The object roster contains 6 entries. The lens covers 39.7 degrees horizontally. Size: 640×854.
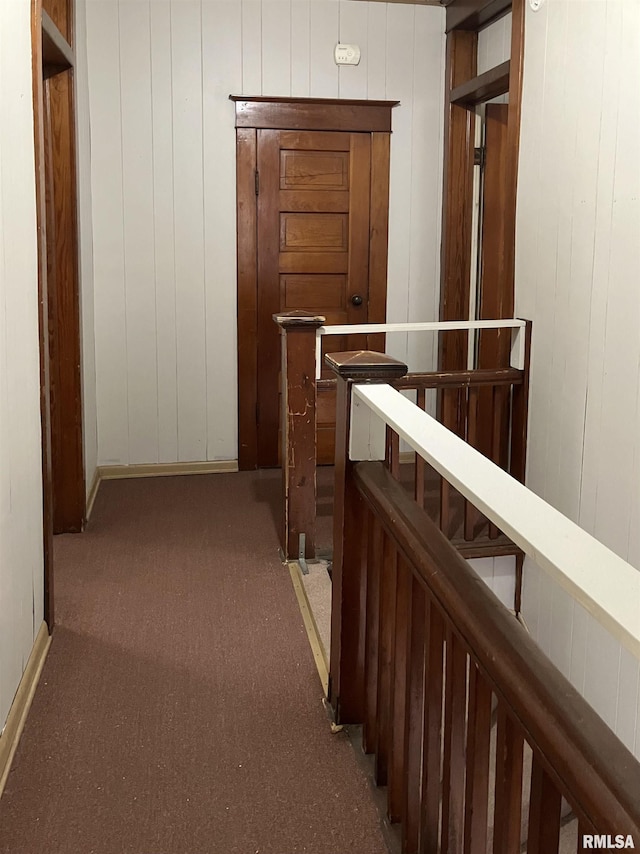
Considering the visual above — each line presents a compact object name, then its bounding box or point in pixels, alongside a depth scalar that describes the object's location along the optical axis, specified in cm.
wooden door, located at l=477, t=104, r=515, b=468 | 385
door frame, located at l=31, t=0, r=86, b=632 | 372
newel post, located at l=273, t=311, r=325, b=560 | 351
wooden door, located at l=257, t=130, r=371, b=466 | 483
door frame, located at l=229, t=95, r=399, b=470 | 475
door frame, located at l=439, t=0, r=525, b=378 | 441
